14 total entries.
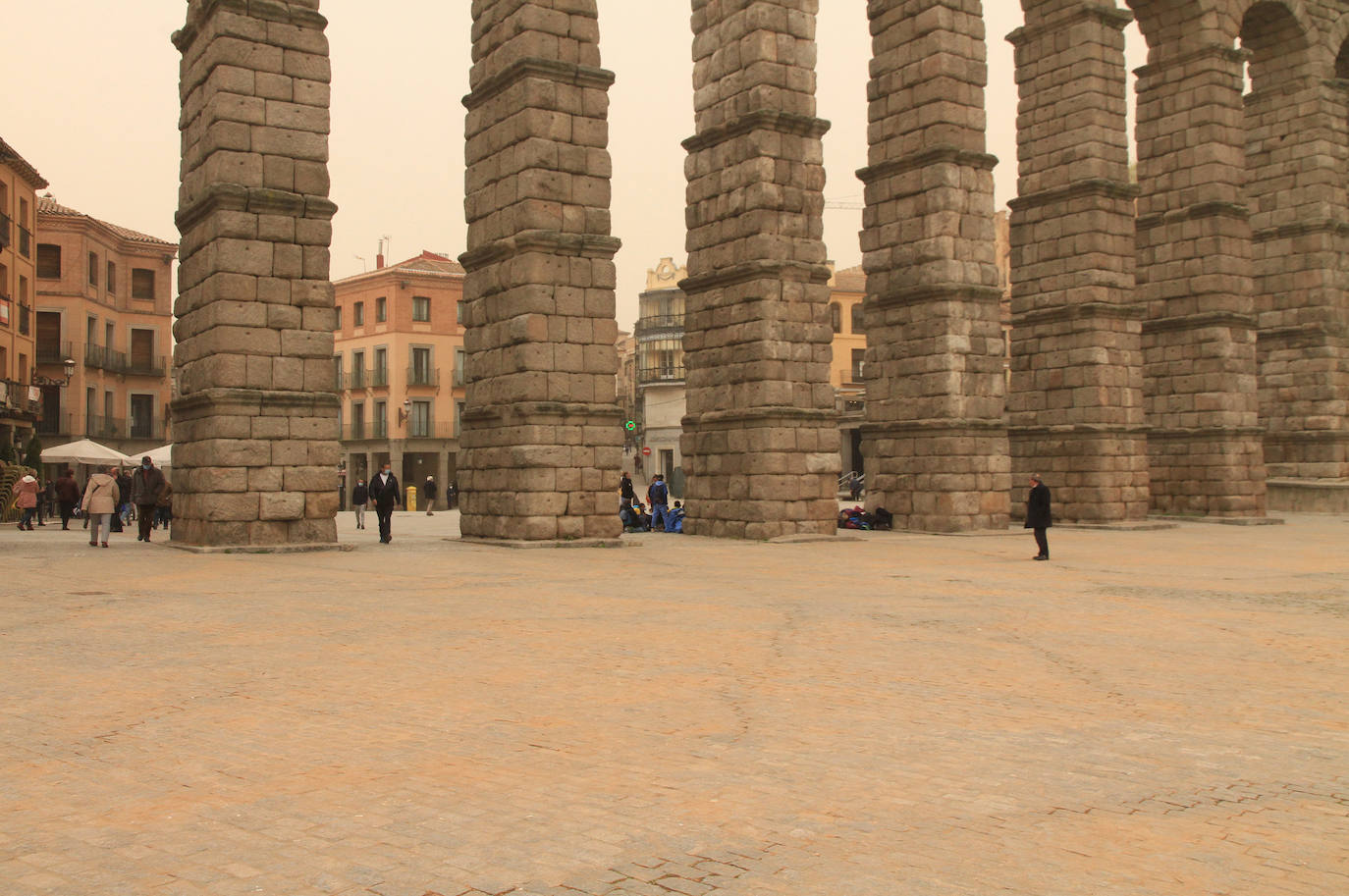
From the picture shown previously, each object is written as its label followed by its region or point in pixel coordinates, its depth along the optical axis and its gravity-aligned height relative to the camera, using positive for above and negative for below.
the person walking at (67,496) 22.45 +0.08
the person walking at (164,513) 24.20 -0.32
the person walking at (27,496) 20.77 +0.08
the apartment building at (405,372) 48.12 +5.16
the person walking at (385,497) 16.95 +0.00
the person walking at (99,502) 15.31 -0.04
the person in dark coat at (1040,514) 14.25 -0.30
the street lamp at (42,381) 33.18 +3.50
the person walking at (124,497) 25.00 +0.05
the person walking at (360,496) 23.23 +0.01
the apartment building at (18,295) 31.16 +5.73
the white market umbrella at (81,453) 25.09 +0.99
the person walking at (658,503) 21.09 -0.18
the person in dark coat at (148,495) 17.05 +0.06
